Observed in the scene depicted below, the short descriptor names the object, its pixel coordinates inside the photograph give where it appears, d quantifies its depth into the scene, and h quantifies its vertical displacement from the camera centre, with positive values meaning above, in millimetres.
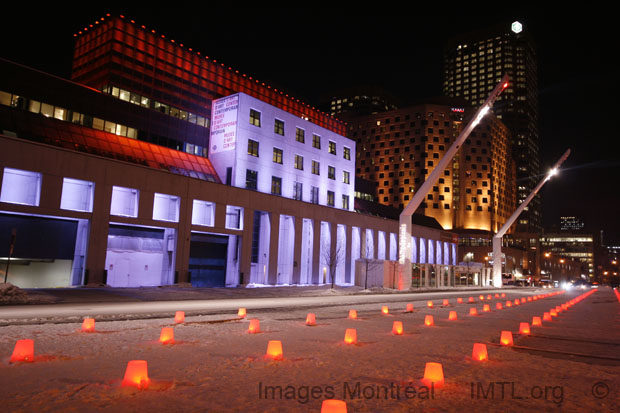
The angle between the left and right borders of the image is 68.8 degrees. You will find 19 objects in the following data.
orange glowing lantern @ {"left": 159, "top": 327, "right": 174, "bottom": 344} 10110 -1906
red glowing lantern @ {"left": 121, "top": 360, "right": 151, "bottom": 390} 6207 -1744
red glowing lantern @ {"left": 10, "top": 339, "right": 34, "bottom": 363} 7715 -1842
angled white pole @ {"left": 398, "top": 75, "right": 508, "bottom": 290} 40625 +4769
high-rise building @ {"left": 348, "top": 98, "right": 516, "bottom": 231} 129625 +30221
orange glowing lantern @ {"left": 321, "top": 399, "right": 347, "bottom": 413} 4469 -1460
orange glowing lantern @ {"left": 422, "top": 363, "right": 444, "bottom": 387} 6883 -1709
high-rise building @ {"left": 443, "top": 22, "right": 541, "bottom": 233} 196875 +89615
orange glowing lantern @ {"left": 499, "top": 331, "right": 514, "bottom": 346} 11336 -1810
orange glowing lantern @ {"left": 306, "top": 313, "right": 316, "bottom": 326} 14542 -2007
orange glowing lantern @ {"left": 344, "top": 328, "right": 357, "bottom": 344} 10797 -1844
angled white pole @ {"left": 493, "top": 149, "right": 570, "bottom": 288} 51688 +3172
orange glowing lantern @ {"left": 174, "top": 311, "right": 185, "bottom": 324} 14273 -2084
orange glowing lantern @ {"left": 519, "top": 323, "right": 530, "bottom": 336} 13866 -1880
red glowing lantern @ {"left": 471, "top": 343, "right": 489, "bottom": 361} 9102 -1757
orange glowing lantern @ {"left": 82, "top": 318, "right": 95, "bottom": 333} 11594 -2018
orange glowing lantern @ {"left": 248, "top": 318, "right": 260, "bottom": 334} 12173 -1947
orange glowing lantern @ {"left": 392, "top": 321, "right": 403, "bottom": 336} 12789 -1897
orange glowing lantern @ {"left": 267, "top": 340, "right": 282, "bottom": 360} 8540 -1792
